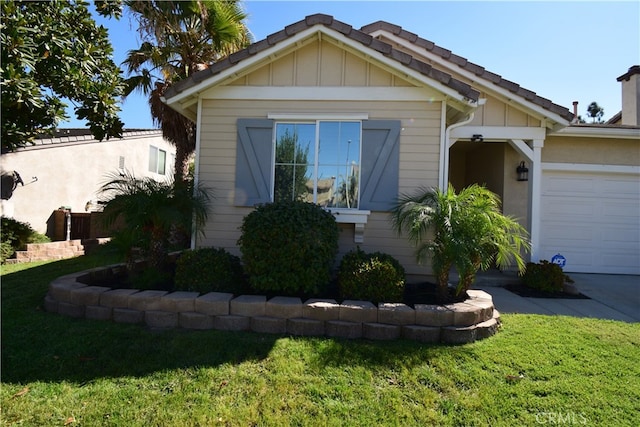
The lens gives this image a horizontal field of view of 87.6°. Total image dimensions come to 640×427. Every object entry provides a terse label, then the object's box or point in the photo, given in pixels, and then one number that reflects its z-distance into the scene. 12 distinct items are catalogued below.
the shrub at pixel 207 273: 4.61
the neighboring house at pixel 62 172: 10.52
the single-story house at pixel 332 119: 5.59
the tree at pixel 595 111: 48.53
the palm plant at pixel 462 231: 4.35
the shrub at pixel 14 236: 8.16
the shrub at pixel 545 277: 6.09
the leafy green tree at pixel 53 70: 3.07
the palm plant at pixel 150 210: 4.89
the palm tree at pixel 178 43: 8.70
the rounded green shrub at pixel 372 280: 4.34
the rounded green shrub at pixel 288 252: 4.30
